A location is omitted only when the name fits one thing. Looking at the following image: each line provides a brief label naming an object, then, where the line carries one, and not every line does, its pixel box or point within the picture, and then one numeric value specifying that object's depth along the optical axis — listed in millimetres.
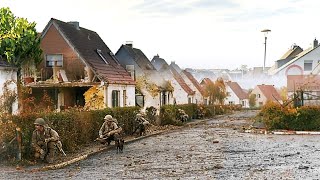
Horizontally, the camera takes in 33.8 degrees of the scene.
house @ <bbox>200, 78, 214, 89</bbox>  90000
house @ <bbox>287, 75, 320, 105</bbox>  38934
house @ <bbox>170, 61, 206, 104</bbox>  80875
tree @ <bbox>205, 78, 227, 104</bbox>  86062
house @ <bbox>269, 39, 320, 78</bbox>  75438
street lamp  61316
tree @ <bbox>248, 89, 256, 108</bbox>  110438
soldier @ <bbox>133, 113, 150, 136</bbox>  28688
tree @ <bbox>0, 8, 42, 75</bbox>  32156
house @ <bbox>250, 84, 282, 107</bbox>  106825
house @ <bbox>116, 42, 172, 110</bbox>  51031
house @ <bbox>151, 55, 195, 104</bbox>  69250
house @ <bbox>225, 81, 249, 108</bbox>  111500
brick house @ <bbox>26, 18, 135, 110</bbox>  37219
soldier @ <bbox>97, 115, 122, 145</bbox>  20947
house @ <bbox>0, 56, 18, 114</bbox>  22184
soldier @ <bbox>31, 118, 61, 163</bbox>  16484
